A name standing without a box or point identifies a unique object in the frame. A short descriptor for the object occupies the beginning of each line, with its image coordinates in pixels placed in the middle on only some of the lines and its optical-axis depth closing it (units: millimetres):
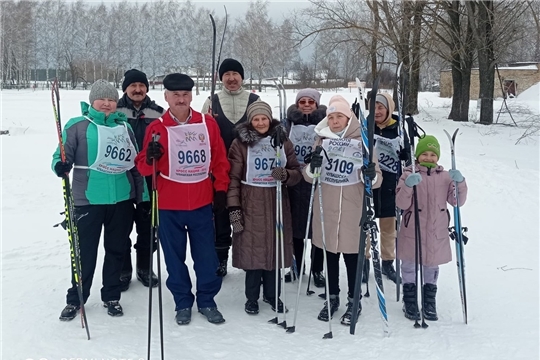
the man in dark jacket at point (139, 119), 3947
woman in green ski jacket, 3387
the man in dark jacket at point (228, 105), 4117
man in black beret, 3338
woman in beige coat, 3467
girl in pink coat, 3518
